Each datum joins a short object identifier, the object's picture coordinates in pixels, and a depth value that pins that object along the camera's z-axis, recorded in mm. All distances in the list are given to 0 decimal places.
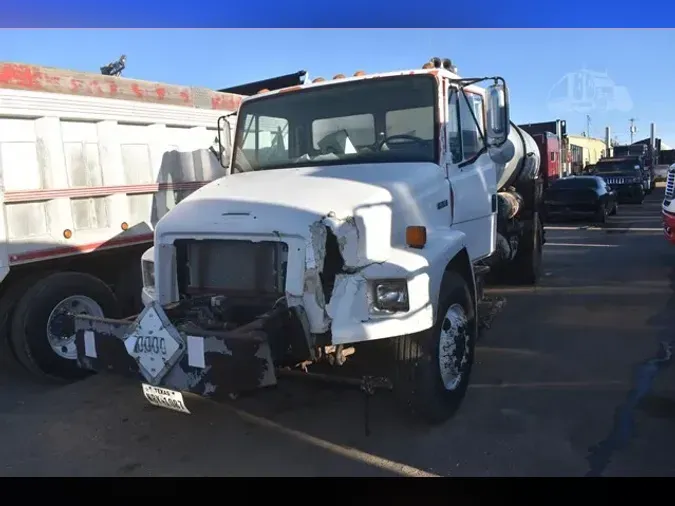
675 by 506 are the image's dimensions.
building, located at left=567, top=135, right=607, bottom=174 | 30906
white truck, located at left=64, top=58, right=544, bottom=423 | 3473
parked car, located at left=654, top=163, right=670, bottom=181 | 30833
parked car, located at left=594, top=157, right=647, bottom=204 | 21016
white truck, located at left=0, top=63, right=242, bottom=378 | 4875
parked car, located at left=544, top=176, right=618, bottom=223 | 15875
